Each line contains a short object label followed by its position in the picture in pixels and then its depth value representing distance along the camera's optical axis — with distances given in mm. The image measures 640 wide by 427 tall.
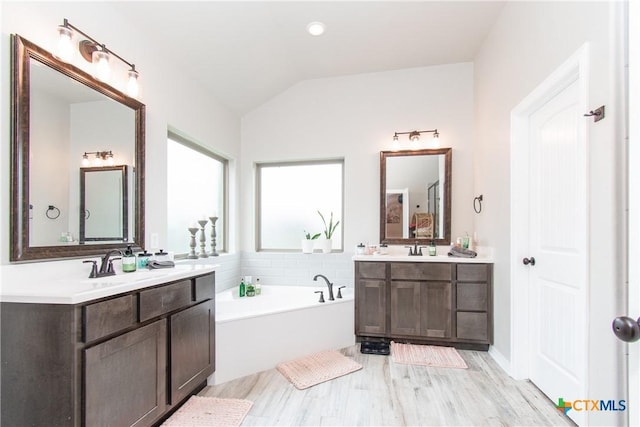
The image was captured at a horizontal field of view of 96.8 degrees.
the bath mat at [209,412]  1747
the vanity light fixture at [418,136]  3338
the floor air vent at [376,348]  2735
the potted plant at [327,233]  3561
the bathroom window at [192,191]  2736
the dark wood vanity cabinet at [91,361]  1193
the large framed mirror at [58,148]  1428
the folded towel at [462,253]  2861
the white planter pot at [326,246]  3559
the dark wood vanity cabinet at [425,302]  2775
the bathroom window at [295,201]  3742
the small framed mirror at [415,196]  3312
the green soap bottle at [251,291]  3369
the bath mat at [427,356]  2531
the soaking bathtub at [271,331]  2273
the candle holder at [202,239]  3081
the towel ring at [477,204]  3023
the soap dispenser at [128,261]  1806
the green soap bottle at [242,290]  3361
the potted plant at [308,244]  3572
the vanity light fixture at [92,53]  1563
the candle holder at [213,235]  3260
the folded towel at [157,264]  2004
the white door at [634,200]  752
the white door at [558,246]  1682
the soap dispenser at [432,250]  3120
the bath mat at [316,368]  2239
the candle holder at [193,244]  2926
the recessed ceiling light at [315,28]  2618
